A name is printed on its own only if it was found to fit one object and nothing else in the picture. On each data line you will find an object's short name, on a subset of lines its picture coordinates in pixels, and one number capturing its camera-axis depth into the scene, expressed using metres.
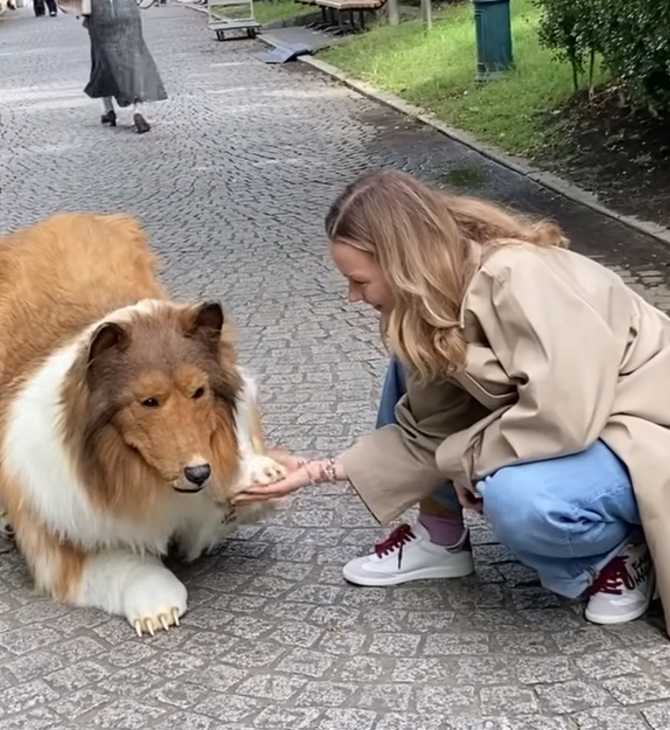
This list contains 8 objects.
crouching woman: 3.27
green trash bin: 13.97
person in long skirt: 13.82
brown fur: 3.59
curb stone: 8.23
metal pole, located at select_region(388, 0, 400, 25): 20.27
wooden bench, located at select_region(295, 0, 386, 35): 20.58
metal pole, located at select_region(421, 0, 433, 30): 18.42
